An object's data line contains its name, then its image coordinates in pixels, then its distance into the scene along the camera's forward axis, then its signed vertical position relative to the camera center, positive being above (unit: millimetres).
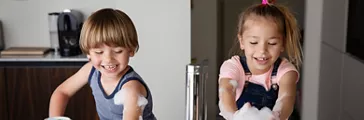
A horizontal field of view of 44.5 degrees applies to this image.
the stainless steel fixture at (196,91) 888 -169
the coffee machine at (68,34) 2471 -145
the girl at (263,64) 933 -126
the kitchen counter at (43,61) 2387 -283
